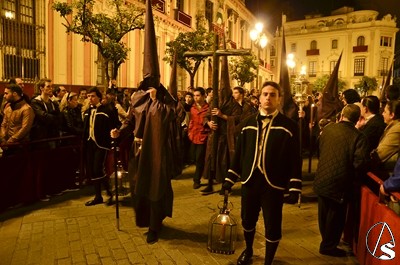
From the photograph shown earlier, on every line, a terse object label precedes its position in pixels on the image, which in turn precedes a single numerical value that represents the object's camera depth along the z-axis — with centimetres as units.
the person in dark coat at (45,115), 722
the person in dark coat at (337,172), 439
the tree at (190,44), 1773
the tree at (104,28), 1156
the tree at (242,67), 2419
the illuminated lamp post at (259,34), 1028
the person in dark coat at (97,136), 653
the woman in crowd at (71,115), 799
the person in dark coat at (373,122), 544
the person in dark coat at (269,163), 398
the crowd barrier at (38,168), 625
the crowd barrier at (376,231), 340
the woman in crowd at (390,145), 449
